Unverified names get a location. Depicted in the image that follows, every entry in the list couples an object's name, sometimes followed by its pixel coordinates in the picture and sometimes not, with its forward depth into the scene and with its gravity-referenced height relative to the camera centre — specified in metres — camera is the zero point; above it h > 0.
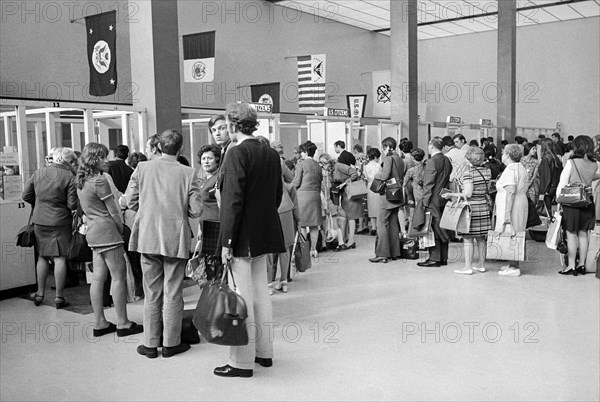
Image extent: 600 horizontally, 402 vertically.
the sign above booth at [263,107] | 8.33 +0.49
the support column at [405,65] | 11.85 +1.49
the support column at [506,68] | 15.24 +1.82
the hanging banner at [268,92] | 13.70 +1.15
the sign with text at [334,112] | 10.27 +0.51
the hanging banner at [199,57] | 9.35 +1.41
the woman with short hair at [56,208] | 5.54 -0.57
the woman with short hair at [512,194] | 6.56 -0.61
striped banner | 11.37 +1.15
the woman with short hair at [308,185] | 7.49 -0.53
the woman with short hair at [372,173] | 9.03 -0.48
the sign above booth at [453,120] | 12.60 +0.41
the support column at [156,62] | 6.60 +0.92
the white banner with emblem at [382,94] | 13.80 +1.07
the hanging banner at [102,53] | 7.07 +1.11
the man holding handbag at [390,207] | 7.44 -0.81
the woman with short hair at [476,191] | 6.64 -0.57
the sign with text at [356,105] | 15.38 +0.95
